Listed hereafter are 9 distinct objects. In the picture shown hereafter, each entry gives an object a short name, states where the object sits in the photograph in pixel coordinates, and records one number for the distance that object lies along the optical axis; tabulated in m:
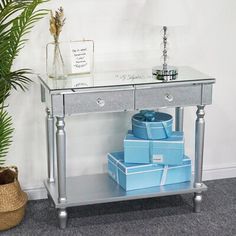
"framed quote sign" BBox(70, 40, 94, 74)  2.96
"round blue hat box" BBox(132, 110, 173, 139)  2.97
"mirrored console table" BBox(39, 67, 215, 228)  2.71
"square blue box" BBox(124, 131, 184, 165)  2.96
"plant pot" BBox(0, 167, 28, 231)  2.82
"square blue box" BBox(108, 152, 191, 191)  2.97
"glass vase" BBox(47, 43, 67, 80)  2.91
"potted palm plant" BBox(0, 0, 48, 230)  2.71
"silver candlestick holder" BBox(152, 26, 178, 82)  2.89
